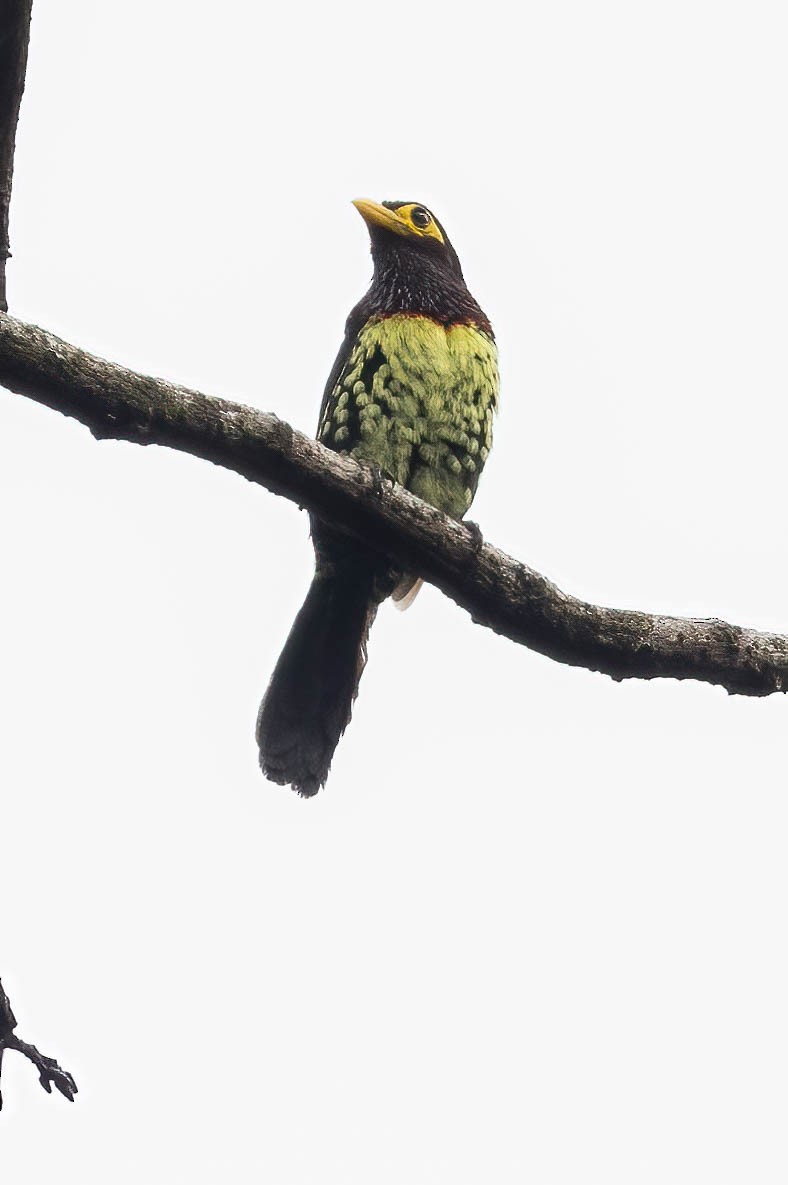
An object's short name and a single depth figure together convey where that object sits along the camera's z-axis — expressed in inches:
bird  451.2
